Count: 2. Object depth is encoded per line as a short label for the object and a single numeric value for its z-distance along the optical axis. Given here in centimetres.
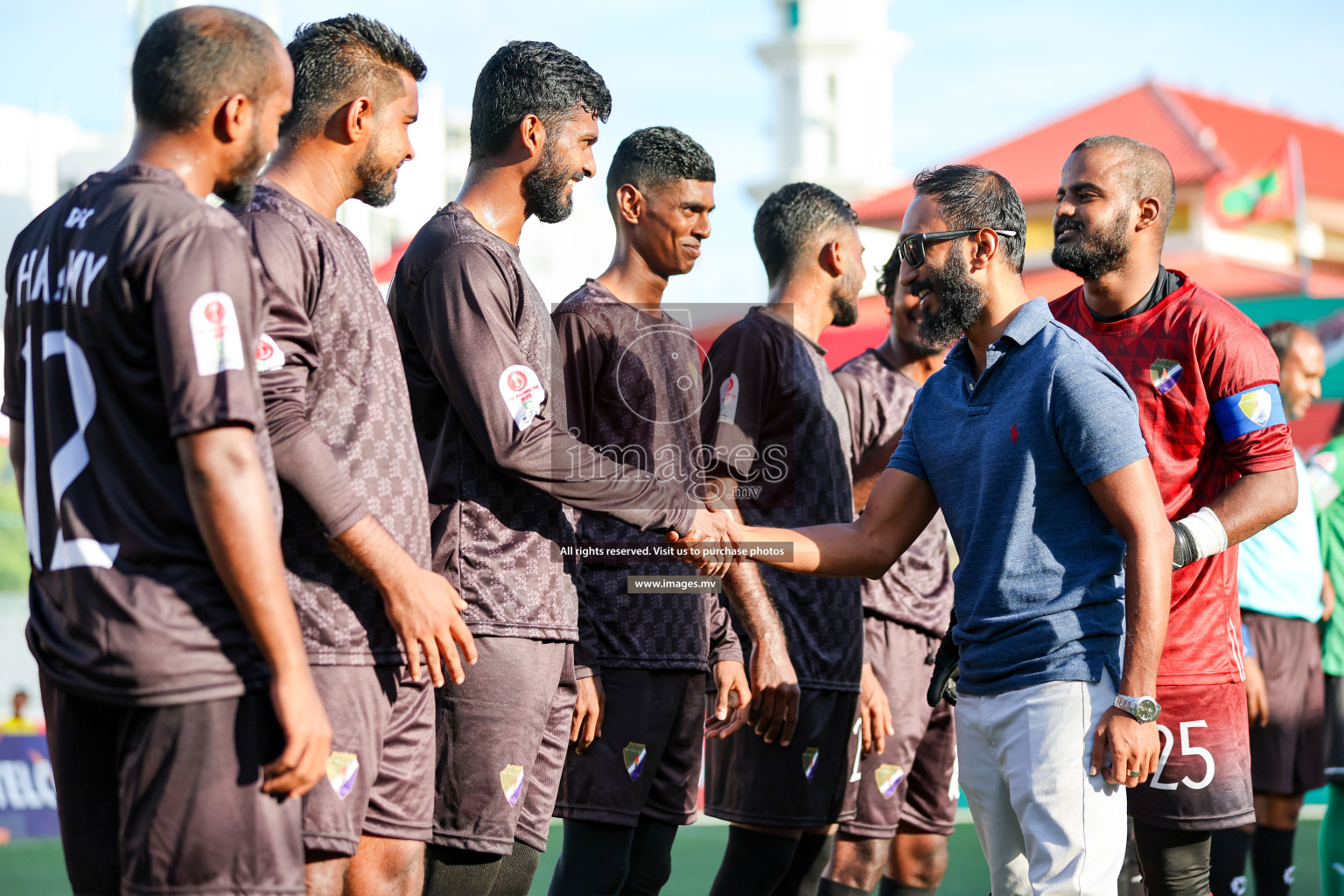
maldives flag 2181
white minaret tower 6231
